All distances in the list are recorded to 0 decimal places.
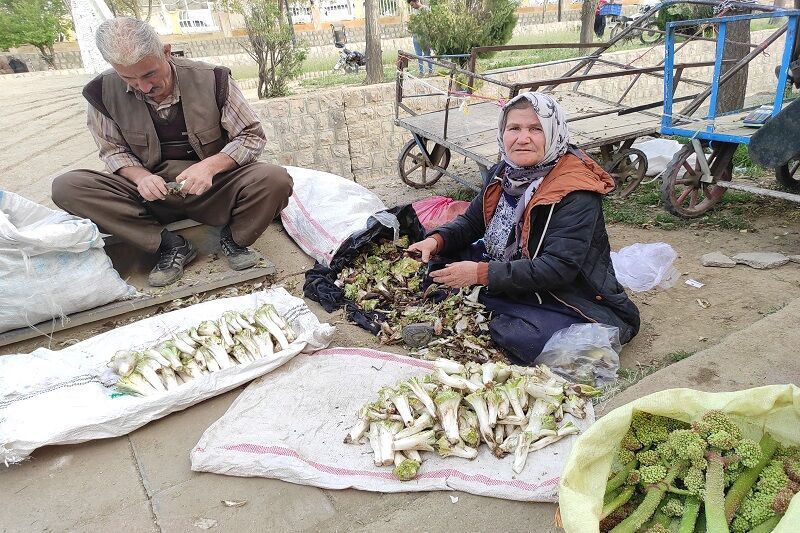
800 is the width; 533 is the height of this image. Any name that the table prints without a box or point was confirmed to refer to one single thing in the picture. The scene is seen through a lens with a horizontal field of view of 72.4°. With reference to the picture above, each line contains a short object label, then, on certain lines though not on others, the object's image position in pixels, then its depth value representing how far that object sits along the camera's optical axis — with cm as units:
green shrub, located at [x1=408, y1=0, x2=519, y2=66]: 1091
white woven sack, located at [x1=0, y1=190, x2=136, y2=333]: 290
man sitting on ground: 334
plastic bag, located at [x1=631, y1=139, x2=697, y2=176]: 598
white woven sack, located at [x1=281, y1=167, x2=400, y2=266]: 402
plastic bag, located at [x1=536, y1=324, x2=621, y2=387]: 254
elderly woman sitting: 257
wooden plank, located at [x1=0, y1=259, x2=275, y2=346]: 306
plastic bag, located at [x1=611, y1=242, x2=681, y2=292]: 363
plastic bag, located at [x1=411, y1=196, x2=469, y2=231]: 430
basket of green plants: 140
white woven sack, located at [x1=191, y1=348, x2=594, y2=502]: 196
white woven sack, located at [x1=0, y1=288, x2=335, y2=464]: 222
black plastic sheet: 334
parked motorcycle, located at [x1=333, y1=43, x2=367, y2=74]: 1655
